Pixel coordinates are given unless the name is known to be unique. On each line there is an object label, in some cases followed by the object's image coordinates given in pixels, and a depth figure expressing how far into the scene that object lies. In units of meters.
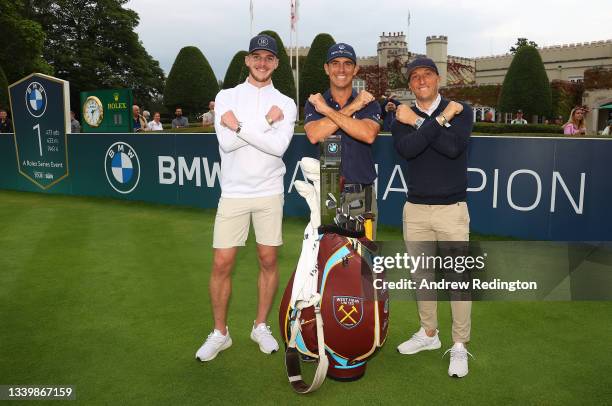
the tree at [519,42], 73.77
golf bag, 3.30
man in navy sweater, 3.52
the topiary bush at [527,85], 32.00
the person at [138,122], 14.98
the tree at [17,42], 27.02
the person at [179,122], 18.97
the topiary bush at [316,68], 35.16
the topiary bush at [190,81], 33.59
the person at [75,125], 16.11
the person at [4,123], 15.08
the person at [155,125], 15.74
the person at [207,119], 18.57
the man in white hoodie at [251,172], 3.70
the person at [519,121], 22.60
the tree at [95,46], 39.81
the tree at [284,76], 29.23
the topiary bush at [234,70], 33.06
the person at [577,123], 12.39
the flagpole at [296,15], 32.69
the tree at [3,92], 20.79
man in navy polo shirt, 3.48
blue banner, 7.09
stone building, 41.78
